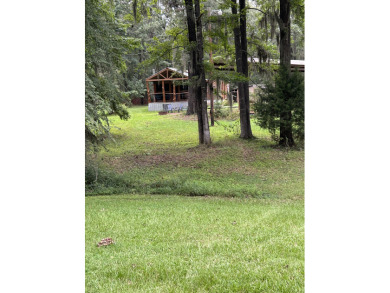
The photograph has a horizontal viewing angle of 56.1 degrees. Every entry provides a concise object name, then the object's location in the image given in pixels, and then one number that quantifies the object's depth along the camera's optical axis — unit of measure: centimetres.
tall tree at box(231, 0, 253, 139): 1309
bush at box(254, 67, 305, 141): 1105
